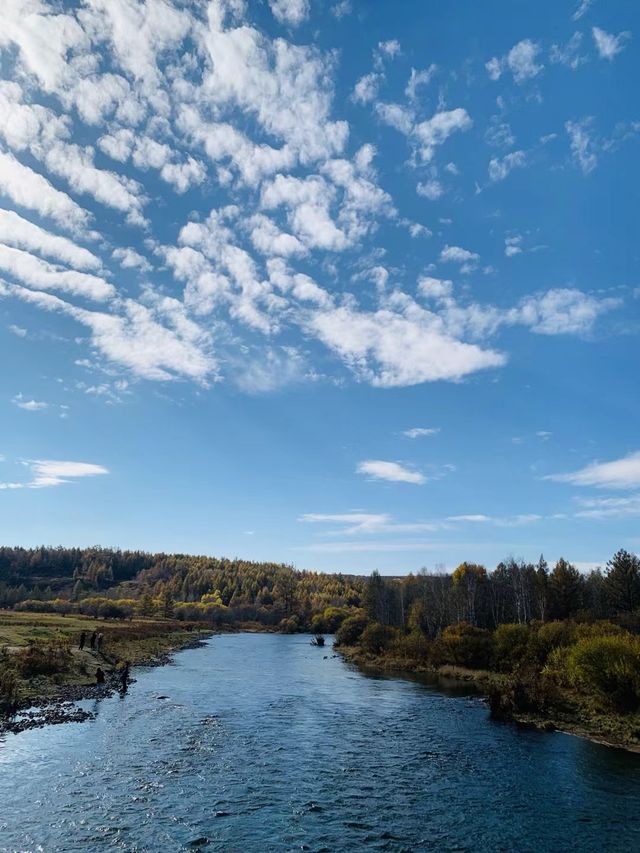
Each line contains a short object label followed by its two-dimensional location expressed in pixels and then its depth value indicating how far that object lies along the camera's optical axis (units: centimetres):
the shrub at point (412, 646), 7862
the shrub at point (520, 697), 4547
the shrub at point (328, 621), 18312
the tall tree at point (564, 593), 9565
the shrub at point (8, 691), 3956
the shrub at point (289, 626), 18650
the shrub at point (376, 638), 9056
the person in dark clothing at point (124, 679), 5188
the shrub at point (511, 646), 6391
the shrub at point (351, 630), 11331
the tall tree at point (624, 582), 9681
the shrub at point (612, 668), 4253
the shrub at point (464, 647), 7106
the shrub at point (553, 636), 6047
